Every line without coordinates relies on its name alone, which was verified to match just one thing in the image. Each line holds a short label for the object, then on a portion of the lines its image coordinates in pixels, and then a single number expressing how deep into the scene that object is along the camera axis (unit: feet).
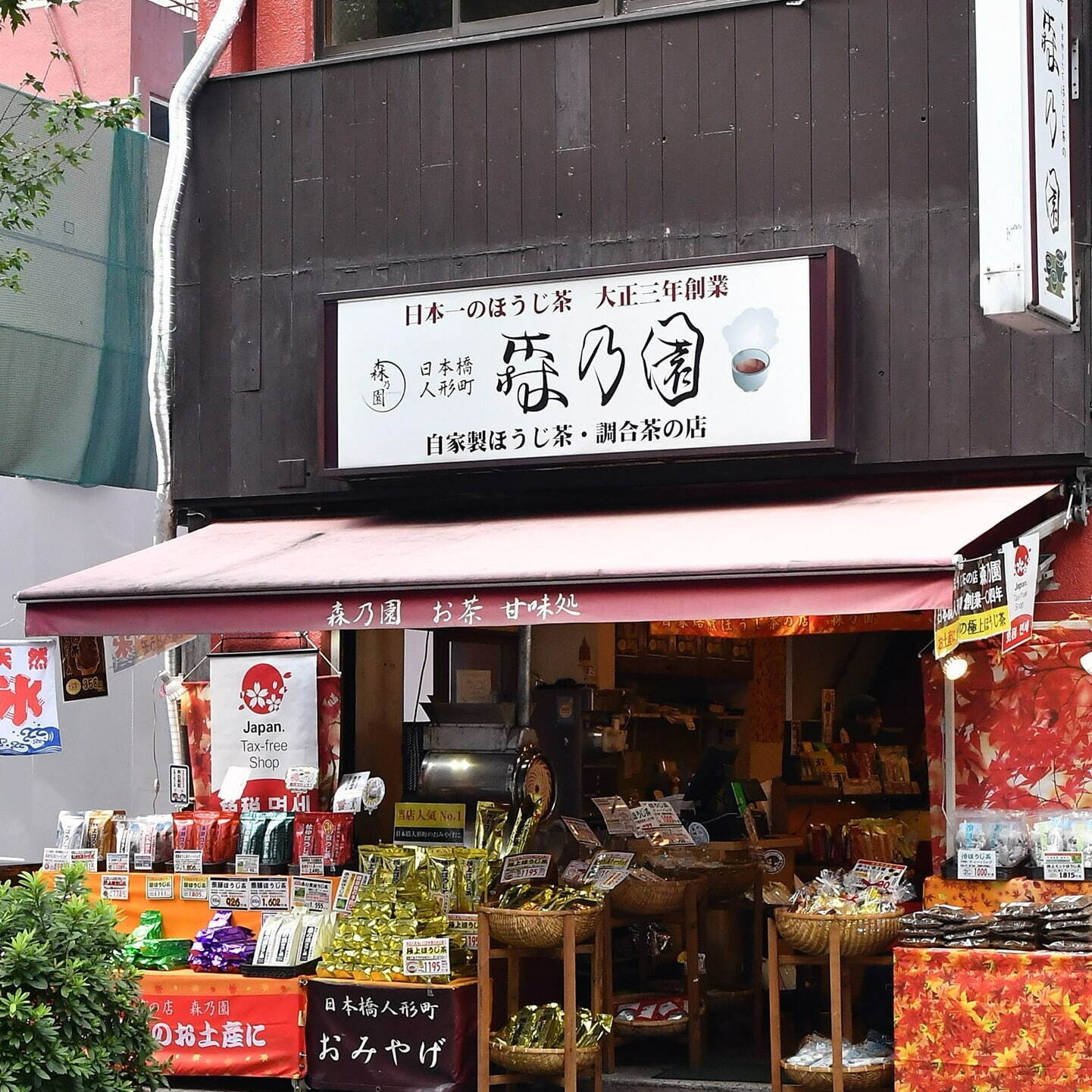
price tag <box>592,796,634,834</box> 34.50
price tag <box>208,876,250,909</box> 31.24
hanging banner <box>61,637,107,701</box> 32.04
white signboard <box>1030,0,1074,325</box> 25.32
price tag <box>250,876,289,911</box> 31.07
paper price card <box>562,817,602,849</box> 32.81
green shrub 19.85
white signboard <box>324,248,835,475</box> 28.50
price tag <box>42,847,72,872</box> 32.65
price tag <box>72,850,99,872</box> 32.65
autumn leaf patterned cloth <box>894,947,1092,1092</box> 24.13
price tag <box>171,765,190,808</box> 34.81
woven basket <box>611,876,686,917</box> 31.45
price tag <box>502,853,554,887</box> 30.12
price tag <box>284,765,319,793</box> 32.89
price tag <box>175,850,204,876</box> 31.73
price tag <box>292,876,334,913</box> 30.86
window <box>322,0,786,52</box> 32.22
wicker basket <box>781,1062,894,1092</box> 26.53
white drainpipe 34.88
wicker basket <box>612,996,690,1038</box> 31.07
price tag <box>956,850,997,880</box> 26.81
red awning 24.52
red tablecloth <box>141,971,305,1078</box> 29.43
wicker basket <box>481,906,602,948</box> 27.94
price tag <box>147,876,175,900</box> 31.83
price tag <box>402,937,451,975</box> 28.37
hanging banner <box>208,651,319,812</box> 33.42
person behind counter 46.80
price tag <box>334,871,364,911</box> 30.60
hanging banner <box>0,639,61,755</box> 32.07
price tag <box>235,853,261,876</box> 31.45
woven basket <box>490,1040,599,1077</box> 27.66
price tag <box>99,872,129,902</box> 32.14
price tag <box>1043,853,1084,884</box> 26.25
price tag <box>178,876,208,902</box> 31.63
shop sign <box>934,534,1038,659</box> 24.66
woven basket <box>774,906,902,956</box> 26.71
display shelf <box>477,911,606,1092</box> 27.50
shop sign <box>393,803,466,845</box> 32.12
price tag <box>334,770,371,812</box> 32.01
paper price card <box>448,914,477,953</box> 29.50
